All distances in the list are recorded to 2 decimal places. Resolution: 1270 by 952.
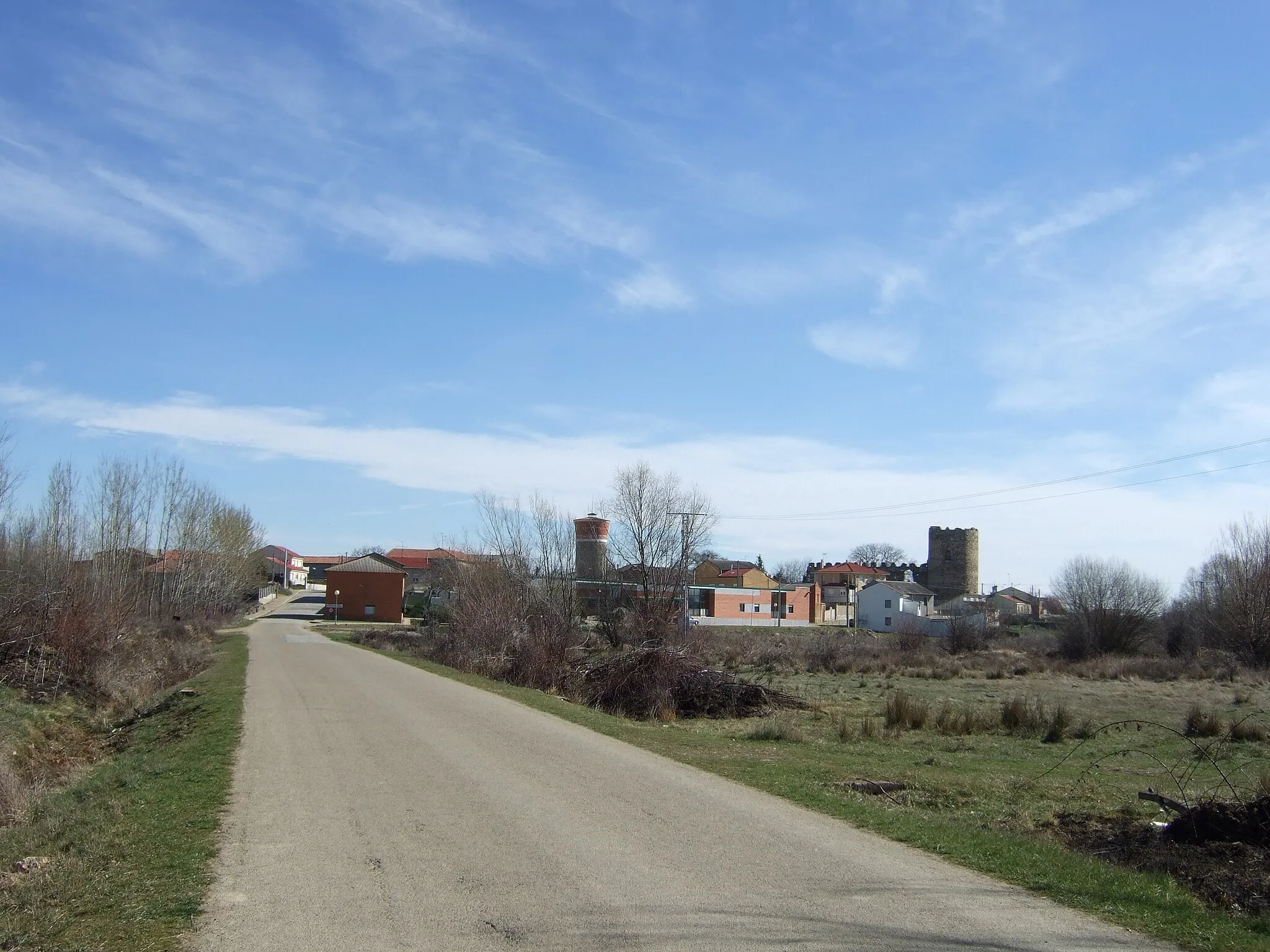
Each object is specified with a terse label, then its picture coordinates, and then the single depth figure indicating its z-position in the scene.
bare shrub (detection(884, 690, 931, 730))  22.61
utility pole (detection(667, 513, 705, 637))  53.62
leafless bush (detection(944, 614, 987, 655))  58.91
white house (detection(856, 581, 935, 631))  96.94
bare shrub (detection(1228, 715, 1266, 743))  20.81
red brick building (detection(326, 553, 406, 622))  75.50
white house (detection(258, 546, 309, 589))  130.38
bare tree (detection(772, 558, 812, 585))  161.38
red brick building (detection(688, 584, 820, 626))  88.12
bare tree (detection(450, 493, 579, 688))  30.08
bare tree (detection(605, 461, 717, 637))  53.22
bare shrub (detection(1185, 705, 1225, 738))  21.16
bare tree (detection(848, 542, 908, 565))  178.12
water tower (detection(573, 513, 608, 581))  63.94
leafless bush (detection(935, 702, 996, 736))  22.20
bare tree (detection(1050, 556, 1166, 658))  56.34
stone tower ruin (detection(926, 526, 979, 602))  111.75
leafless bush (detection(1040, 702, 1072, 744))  20.99
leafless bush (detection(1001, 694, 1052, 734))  22.44
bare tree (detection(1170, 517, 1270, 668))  48.06
